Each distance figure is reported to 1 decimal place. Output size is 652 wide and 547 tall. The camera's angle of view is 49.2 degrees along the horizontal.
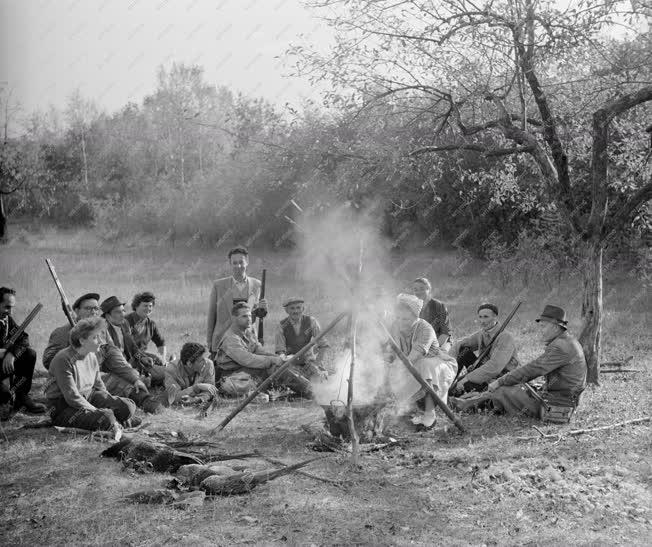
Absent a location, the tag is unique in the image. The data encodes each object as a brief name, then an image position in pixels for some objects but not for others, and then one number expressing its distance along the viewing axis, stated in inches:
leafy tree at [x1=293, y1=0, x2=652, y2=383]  365.4
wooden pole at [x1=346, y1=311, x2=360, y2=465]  271.0
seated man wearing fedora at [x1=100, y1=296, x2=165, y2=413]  341.7
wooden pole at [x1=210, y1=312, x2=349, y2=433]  310.2
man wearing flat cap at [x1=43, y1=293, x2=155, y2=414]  339.0
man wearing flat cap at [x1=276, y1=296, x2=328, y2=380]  398.8
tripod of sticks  305.1
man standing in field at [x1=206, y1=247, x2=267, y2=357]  399.5
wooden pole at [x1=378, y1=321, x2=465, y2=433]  305.9
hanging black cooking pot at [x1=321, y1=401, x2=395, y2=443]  292.5
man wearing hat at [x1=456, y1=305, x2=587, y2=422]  320.5
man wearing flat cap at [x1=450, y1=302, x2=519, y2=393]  356.8
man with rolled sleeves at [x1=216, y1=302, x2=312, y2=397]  377.1
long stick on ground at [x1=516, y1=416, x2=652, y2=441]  304.3
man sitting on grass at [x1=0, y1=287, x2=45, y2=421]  330.3
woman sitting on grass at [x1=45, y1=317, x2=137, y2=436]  289.4
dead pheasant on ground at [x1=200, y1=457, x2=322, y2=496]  236.1
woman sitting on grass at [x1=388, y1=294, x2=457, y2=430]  329.7
